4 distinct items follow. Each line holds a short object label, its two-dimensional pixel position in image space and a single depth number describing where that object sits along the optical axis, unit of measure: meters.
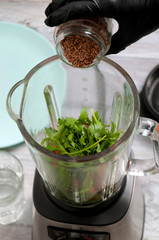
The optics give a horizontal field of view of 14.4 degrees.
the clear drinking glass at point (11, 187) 0.97
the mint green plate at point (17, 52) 1.14
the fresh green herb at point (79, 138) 0.80
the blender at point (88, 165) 0.80
